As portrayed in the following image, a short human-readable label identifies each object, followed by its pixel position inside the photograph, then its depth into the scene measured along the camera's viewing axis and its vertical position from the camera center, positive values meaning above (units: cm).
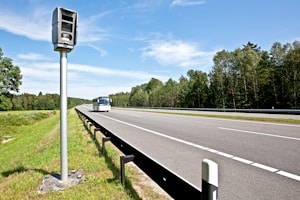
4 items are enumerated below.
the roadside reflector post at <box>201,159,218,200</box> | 217 -66
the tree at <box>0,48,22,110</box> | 6762 +680
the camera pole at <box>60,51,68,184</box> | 539 -30
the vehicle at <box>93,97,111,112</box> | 5391 -1
